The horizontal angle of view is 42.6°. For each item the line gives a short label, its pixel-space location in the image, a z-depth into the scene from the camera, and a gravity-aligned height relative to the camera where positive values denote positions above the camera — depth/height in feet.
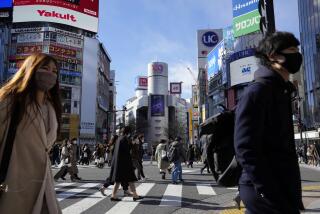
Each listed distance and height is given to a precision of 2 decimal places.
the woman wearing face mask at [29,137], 7.44 +0.37
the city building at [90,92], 232.32 +36.73
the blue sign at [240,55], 206.83 +51.01
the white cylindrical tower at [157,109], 429.79 +48.62
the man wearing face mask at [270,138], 7.25 +0.31
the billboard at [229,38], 229.66 +65.69
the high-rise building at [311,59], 151.74 +37.22
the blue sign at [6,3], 221.46 +82.47
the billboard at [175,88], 478.18 +78.57
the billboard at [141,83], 511.40 +90.43
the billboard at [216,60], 239.87 +58.80
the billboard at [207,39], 318.65 +90.05
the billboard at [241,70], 205.05 +42.98
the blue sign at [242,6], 192.28 +70.90
